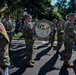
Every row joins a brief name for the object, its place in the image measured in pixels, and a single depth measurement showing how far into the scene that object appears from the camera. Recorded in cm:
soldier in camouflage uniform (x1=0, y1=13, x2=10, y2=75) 208
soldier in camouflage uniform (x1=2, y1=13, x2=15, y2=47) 383
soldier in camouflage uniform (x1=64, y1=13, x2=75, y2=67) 345
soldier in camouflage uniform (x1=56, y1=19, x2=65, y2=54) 457
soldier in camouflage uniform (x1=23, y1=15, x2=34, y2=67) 343
